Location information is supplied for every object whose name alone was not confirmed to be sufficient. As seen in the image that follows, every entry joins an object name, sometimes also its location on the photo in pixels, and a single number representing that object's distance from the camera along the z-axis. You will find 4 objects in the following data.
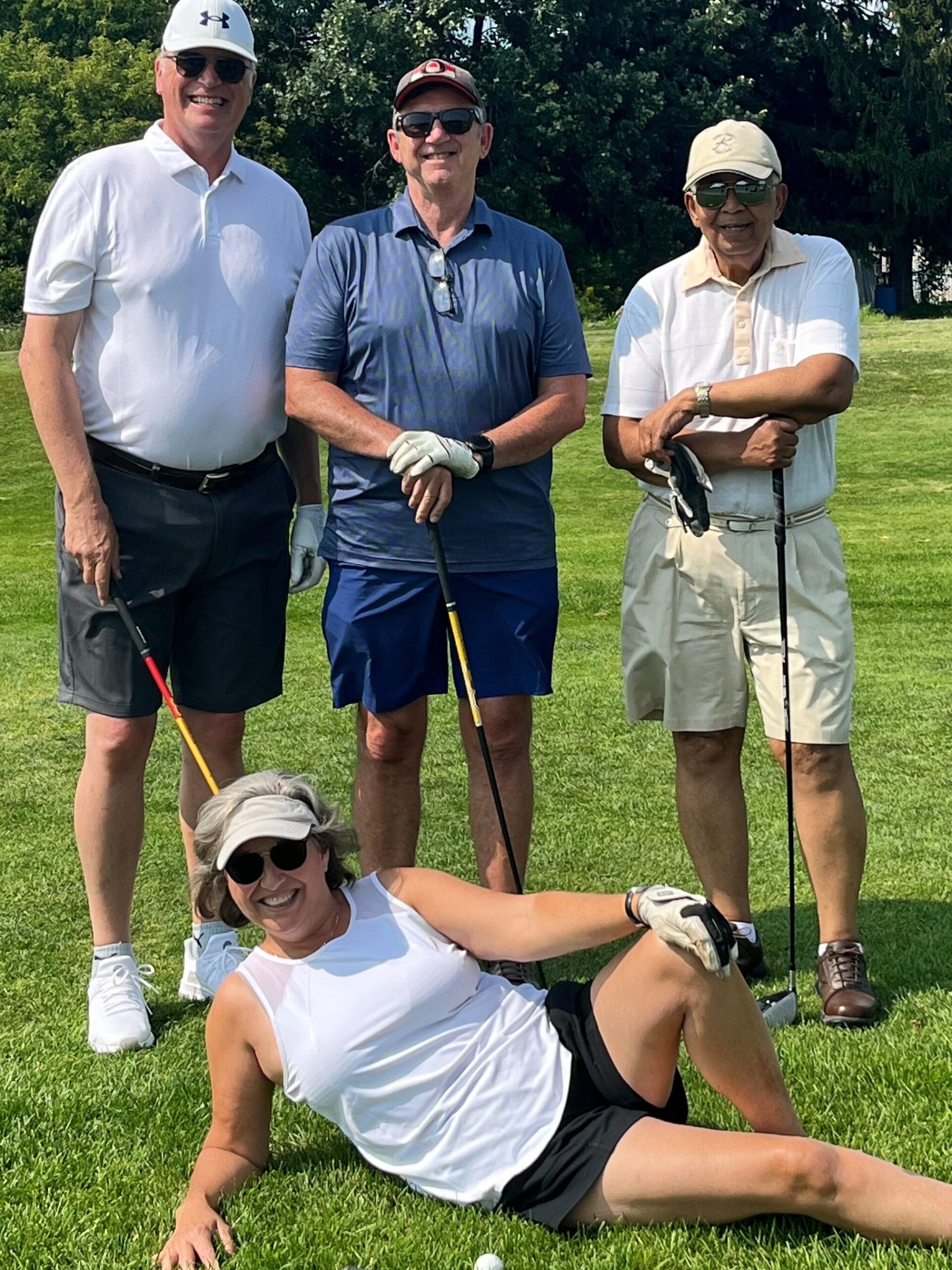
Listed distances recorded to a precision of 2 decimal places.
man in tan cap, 3.95
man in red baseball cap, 3.97
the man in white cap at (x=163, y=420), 3.91
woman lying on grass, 2.84
